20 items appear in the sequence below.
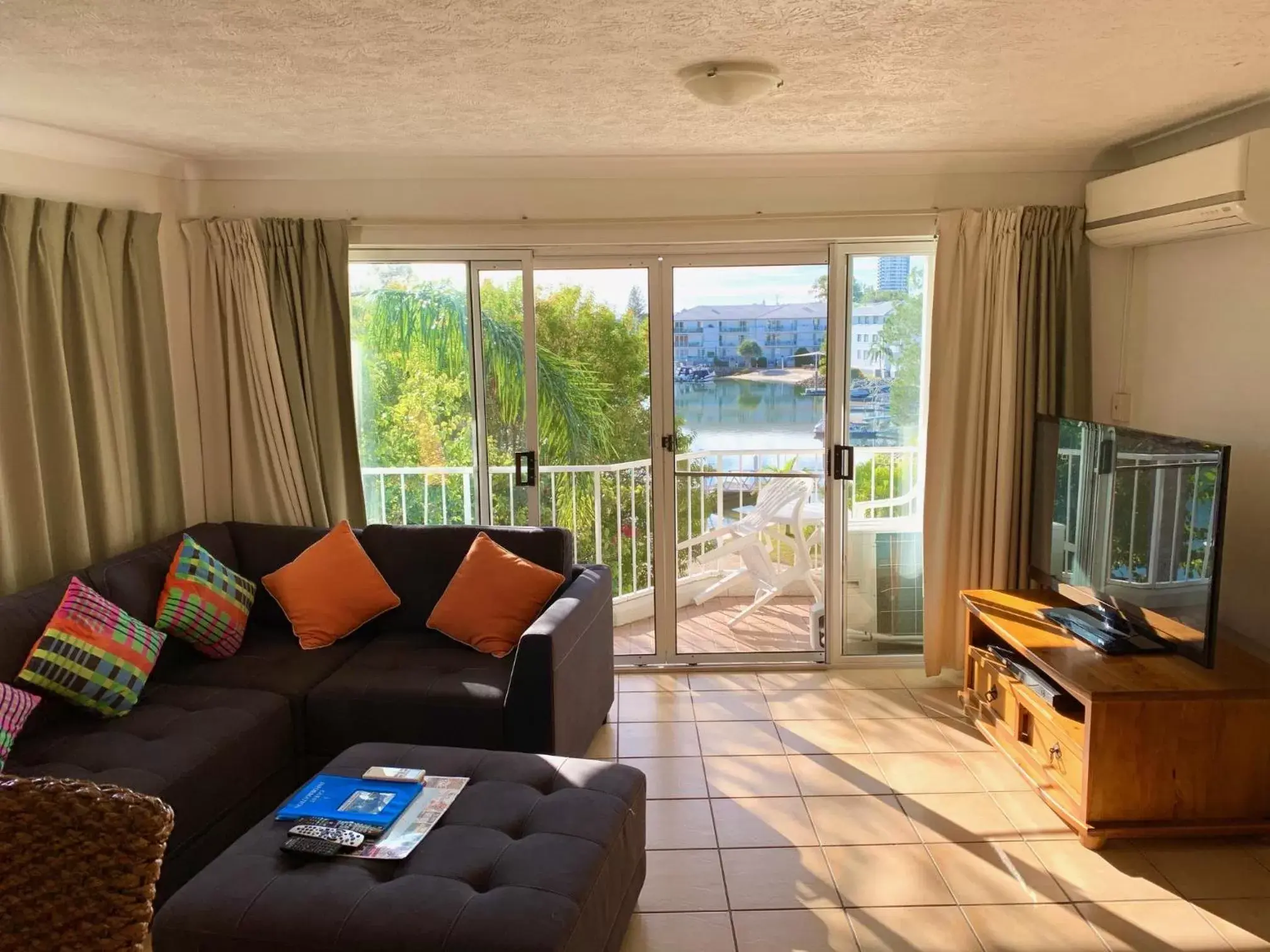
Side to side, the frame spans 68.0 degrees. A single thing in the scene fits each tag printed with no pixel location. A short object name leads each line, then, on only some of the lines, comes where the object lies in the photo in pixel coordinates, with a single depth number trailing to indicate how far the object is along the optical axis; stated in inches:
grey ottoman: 74.7
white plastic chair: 178.4
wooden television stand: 111.4
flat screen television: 113.0
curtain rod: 162.2
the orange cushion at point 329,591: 142.5
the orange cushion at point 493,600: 138.2
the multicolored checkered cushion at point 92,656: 110.7
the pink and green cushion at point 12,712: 100.2
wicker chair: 42.8
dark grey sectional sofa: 105.3
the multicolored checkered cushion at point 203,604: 133.2
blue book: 89.4
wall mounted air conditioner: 117.6
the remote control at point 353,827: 86.4
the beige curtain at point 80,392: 127.7
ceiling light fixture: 100.6
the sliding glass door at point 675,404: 168.6
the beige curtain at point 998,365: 156.8
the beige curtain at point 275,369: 160.9
